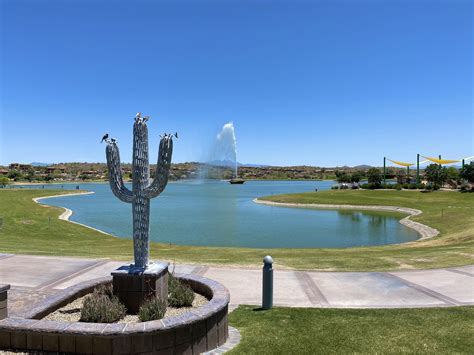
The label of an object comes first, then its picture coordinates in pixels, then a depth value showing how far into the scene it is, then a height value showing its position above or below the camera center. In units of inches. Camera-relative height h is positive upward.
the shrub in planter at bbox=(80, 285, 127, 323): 261.7 -94.2
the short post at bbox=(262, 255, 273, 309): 325.8 -94.1
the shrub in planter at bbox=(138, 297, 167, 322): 260.2 -93.4
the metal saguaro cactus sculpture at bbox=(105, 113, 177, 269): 298.7 -7.7
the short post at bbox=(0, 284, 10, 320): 264.8 -88.6
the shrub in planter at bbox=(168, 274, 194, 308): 298.2 -95.6
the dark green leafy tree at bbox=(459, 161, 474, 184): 2994.6 +27.0
